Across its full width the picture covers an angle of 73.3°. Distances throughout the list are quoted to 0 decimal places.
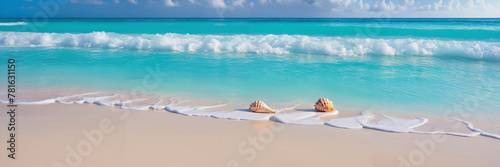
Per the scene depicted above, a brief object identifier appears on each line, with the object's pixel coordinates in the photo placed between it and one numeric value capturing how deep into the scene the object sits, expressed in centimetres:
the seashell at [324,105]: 505
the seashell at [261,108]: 496
